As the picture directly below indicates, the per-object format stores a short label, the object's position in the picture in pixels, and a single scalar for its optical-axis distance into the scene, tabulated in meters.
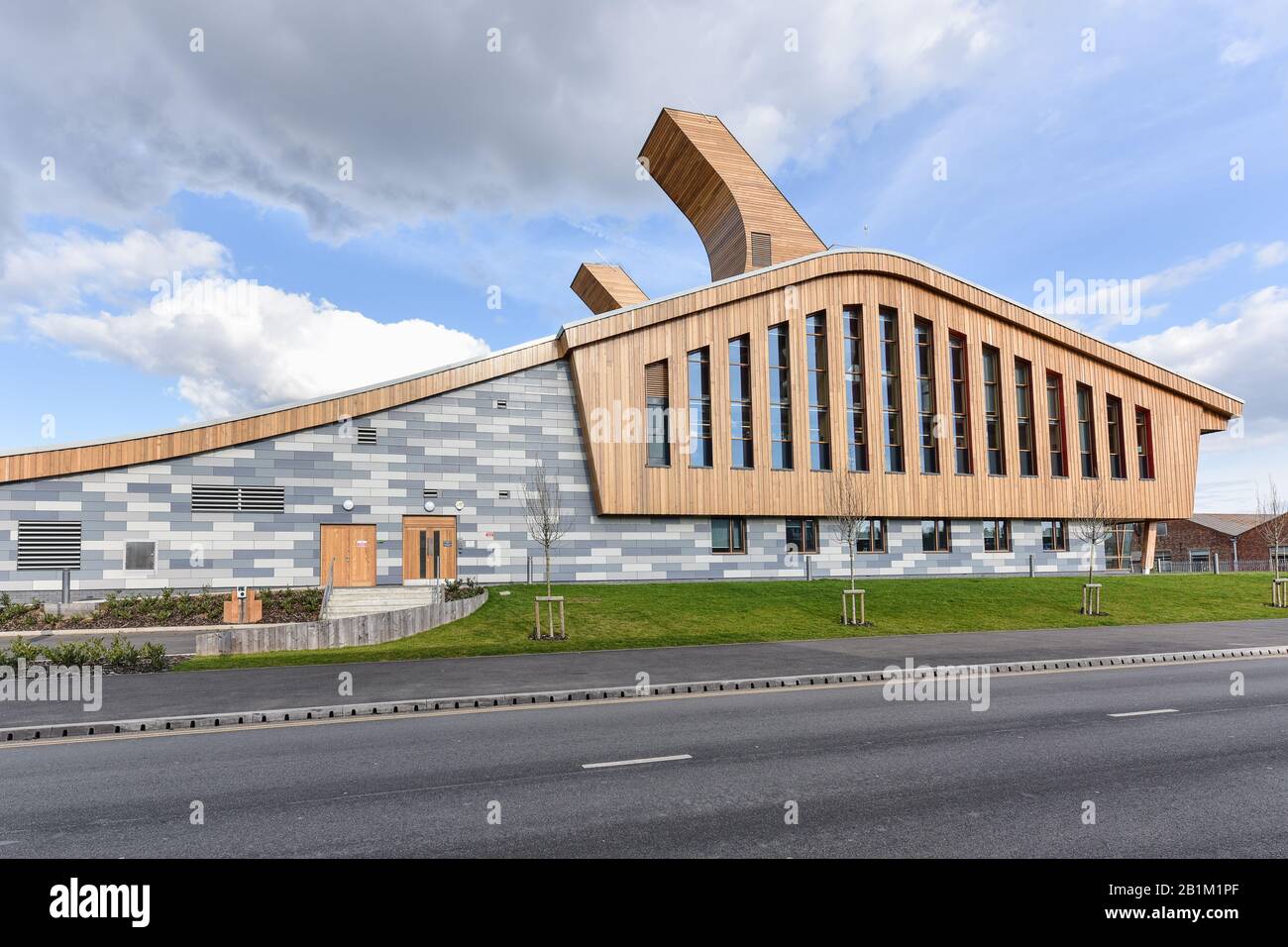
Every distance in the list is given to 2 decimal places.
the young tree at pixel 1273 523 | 48.12
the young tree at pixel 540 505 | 30.70
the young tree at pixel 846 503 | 30.88
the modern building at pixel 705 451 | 27.62
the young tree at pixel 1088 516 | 38.88
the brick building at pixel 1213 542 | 66.12
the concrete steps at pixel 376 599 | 25.09
